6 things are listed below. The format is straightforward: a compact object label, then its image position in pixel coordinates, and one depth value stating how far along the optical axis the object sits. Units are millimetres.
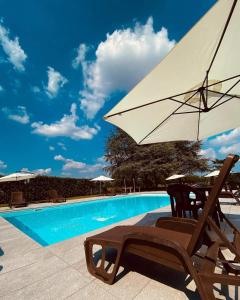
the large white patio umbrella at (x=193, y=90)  2652
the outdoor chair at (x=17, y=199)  11427
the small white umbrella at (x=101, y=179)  18156
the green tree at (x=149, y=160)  25250
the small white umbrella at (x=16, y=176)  11391
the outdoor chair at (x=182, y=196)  4738
